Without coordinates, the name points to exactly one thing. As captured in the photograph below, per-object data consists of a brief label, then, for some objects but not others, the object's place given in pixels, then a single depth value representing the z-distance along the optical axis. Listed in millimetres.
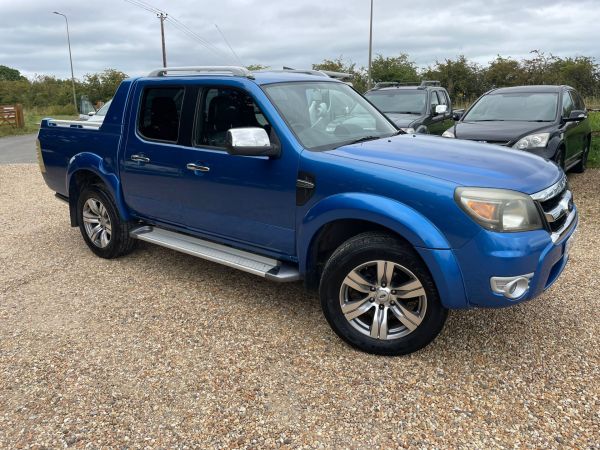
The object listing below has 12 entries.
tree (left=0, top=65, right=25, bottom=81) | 74238
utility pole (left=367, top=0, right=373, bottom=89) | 24609
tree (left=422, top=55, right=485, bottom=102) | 29375
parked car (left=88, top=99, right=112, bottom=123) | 9733
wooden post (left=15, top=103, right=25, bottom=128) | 23875
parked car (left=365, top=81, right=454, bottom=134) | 9484
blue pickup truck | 2857
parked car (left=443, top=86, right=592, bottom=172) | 7176
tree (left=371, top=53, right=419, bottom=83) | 33156
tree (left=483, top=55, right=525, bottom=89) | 27509
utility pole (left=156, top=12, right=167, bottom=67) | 35438
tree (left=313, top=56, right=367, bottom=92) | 33250
